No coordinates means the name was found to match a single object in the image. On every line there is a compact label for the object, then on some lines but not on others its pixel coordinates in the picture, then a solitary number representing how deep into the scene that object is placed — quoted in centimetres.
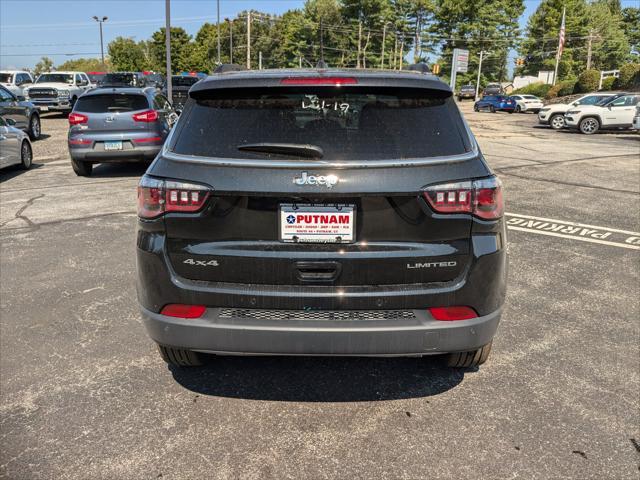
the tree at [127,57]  9356
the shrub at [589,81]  4850
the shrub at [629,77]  4562
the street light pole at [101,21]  6650
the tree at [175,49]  9029
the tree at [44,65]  13598
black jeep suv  256
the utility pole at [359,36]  9588
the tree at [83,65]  13179
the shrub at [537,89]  6100
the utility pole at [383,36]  9285
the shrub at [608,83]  4817
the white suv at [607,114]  2345
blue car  4588
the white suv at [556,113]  2608
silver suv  1045
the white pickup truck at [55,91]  2467
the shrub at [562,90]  5299
